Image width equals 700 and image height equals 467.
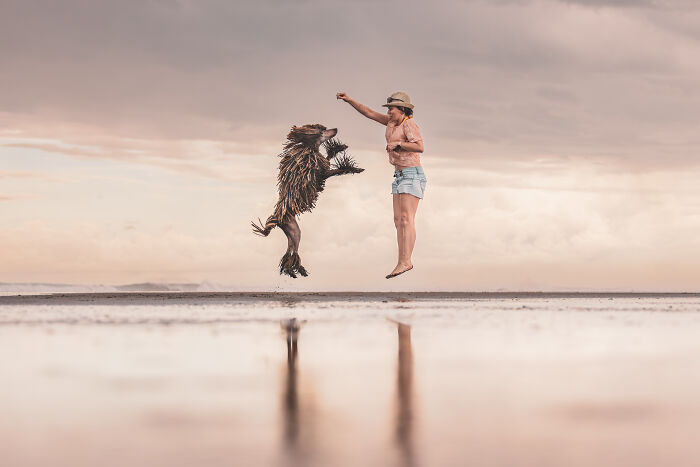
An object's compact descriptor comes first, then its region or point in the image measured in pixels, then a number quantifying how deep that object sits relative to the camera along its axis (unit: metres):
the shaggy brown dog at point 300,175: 12.42
